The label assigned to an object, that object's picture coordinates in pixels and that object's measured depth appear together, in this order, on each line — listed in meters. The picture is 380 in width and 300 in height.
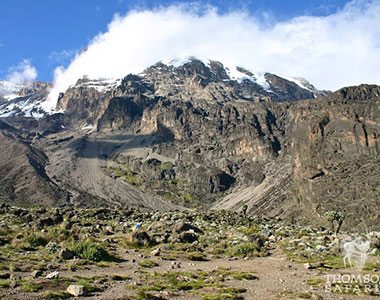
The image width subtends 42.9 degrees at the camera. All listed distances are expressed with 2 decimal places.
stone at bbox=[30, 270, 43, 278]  33.72
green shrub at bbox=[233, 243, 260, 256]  56.23
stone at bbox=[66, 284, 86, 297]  29.47
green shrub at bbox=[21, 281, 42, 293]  29.38
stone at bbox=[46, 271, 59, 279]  33.00
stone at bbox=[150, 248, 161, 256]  53.20
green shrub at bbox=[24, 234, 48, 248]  54.29
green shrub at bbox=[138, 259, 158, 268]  44.69
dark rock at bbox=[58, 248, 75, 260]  42.72
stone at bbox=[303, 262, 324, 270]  43.88
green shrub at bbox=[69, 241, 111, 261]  45.00
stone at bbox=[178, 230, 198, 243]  67.19
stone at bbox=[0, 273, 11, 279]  33.10
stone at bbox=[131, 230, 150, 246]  61.80
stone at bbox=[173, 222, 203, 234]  74.14
